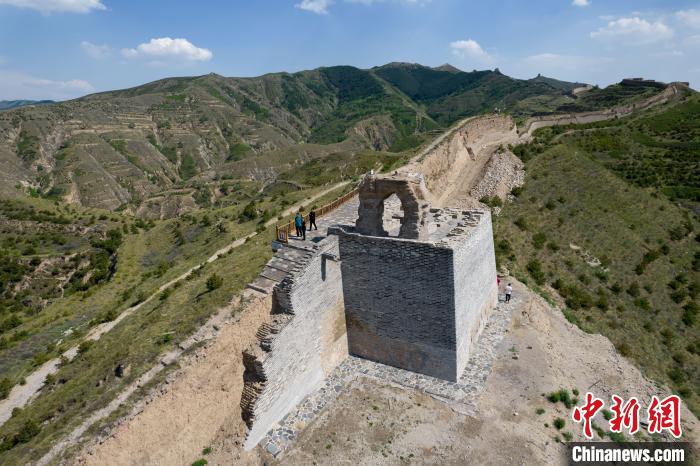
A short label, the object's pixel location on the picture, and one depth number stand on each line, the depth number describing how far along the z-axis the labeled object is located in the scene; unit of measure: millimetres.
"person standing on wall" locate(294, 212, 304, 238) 16922
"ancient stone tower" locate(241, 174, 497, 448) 13062
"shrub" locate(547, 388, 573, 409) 13638
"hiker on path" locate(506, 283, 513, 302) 19944
